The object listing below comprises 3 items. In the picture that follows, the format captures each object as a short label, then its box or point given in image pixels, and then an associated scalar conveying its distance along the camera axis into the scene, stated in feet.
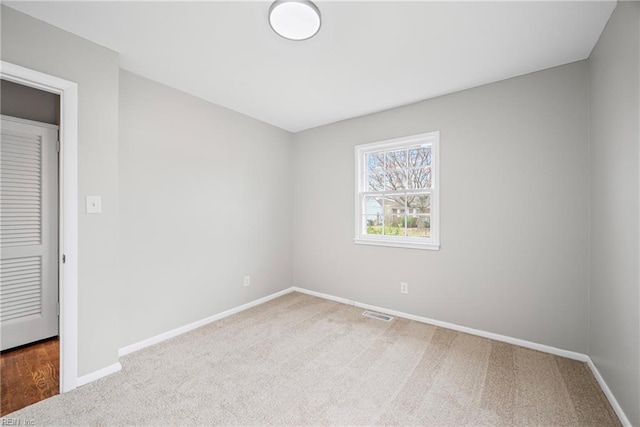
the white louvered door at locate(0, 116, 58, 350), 7.98
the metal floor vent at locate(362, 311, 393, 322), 10.42
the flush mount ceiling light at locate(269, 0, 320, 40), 5.34
